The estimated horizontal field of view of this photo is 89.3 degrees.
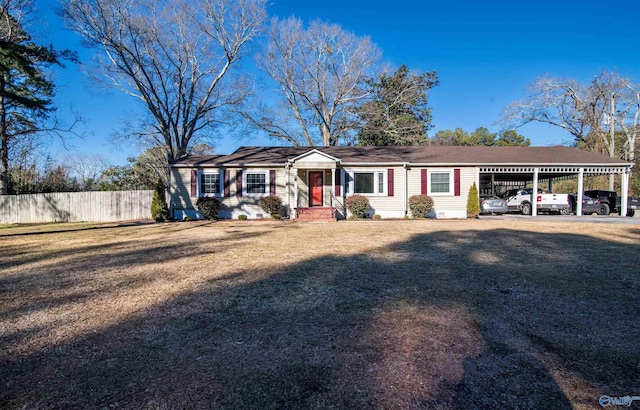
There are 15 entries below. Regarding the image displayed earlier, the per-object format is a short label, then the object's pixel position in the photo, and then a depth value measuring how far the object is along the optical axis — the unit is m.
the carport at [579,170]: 16.56
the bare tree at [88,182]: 23.77
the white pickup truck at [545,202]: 17.52
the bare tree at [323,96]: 25.23
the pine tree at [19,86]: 11.43
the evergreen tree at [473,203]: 15.73
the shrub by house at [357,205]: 15.51
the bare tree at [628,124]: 26.59
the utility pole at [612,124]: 26.03
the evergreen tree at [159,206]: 15.65
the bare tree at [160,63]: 17.45
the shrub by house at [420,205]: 15.81
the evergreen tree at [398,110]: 26.20
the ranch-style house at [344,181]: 16.34
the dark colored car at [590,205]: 17.47
